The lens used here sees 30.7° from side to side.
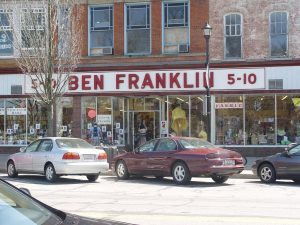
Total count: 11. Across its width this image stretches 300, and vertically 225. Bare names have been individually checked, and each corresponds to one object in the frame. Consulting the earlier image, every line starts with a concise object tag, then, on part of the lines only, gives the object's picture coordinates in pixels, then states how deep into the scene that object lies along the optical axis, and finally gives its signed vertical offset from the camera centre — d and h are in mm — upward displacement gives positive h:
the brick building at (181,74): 24109 +2186
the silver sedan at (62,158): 16156 -1062
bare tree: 22422 +3343
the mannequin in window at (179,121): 25188 +82
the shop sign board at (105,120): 25953 +152
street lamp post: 20344 +1278
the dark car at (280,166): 15599 -1292
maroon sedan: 15266 -1091
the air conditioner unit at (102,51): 26312 +3500
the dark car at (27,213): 4008 -690
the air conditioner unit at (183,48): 25422 +3488
